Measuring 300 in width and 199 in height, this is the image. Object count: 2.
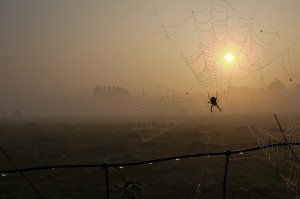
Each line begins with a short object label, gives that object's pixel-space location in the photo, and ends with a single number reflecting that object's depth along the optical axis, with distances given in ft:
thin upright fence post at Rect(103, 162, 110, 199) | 9.79
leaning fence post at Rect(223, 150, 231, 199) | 11.46
